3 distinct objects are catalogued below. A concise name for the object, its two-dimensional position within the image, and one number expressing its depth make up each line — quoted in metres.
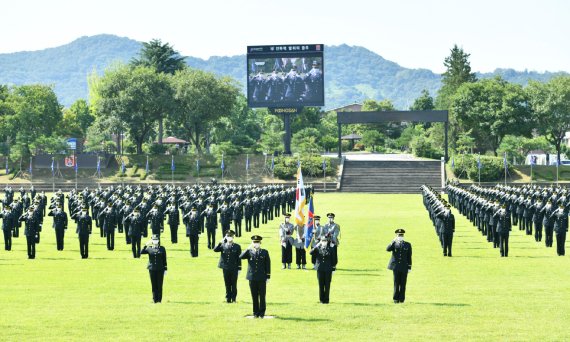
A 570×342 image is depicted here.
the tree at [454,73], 140.62
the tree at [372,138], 138.25
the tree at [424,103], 167.75
